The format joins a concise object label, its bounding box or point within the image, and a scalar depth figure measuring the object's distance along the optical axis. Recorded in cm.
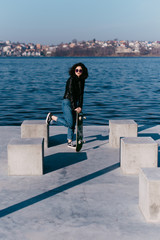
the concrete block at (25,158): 611
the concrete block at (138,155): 621
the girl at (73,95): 775
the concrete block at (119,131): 822
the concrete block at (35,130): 830
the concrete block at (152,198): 438
